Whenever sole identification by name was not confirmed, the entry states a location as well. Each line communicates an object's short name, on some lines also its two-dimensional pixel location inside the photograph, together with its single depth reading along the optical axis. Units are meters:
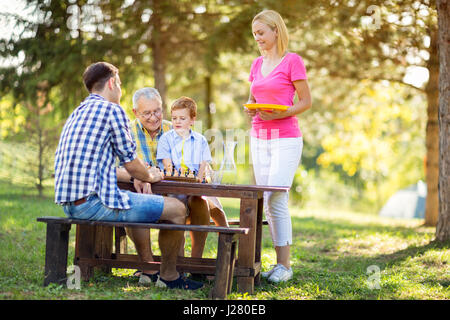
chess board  4.17
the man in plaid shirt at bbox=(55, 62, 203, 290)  3.54
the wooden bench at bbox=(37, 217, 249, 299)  3.63
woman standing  4.40
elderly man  4.46
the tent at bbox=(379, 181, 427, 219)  20.48
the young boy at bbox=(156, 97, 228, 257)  4.40
